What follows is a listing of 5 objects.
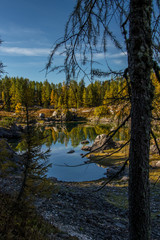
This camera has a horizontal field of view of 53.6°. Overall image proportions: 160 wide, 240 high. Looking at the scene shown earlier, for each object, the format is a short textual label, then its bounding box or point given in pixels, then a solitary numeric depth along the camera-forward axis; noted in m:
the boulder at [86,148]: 26.58
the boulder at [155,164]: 16.38
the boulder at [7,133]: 36.82
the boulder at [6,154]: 6.43
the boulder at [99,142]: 25.65
